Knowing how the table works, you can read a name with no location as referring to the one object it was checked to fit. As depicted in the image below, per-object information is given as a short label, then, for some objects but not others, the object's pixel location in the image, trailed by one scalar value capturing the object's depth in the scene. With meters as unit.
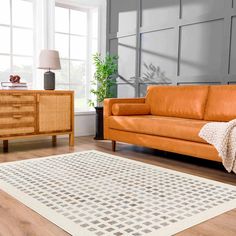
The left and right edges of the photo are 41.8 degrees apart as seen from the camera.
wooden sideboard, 3.38
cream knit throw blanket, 2.40
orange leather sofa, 2.84
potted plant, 4.46
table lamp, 3.76
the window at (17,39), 4.05
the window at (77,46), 4.61
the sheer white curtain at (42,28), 4.25
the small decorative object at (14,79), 3.67
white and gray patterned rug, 1.63
